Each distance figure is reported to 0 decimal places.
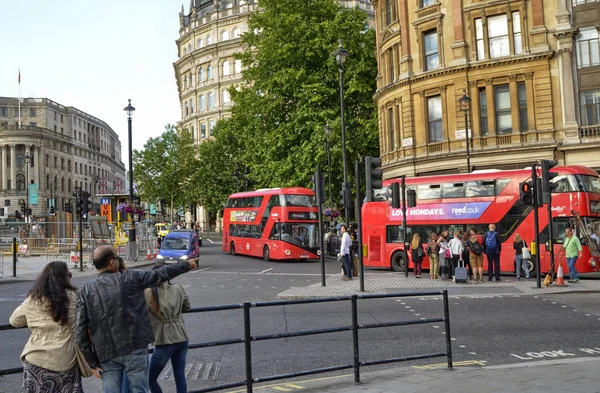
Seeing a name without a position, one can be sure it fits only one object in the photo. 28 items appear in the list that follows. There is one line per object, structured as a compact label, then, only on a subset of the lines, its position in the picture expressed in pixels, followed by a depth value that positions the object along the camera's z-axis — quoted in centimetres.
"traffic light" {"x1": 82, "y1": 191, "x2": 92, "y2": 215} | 2742
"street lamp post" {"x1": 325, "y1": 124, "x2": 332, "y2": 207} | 3744
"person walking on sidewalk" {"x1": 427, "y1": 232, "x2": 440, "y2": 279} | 2190
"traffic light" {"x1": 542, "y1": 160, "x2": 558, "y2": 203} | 1758
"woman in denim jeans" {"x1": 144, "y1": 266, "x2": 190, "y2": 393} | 579
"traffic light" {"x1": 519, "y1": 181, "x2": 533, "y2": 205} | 1806
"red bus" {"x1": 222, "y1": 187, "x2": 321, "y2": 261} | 3212
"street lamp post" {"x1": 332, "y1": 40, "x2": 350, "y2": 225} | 2120
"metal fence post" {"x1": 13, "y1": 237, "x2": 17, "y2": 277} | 2482
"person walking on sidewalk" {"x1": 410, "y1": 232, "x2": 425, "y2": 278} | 2257
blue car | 2783
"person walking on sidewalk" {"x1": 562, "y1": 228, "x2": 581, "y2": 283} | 1950
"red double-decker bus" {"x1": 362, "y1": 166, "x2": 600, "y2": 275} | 2158
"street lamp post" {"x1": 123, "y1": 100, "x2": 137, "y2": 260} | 3316
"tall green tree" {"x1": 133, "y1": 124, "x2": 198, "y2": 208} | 7819
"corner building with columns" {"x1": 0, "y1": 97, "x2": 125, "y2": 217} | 11019
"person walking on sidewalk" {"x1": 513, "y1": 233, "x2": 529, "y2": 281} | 2100
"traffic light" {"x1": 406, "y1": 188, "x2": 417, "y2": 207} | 2195
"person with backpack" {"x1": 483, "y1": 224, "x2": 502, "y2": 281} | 2041
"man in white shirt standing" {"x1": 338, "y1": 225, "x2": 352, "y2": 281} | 2166
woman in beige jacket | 485
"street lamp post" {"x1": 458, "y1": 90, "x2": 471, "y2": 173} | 2891
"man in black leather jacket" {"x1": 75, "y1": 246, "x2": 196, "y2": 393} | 497
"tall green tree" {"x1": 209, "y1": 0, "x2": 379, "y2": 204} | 3959
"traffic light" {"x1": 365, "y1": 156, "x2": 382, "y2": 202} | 1730
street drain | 791
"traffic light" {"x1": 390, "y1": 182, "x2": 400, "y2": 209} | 2137
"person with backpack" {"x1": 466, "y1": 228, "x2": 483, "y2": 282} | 2025
